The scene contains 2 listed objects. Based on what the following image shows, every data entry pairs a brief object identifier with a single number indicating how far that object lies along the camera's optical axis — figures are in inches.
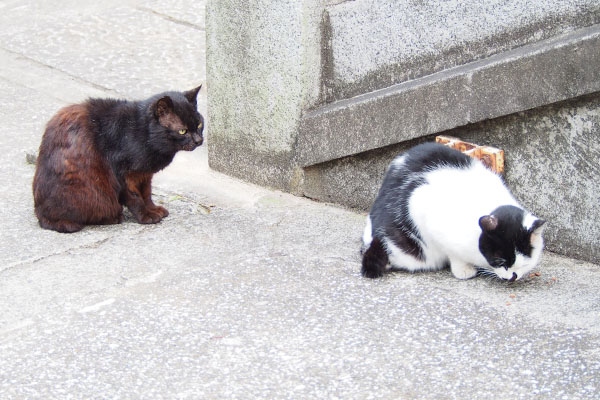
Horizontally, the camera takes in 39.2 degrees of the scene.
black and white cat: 140.6
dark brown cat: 172.2
